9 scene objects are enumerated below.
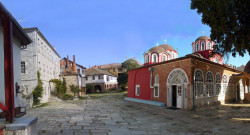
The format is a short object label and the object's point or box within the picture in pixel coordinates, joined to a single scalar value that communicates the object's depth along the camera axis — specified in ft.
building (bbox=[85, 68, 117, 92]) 133.08
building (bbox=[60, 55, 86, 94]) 89.97
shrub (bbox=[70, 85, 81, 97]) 83.32
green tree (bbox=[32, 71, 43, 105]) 52.17
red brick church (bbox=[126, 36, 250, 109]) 39.27
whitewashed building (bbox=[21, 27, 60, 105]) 53.11
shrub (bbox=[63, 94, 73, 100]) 75.15
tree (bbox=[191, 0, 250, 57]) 23.79
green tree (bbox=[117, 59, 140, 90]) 125.39
